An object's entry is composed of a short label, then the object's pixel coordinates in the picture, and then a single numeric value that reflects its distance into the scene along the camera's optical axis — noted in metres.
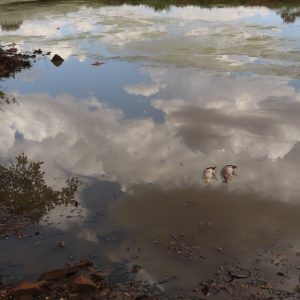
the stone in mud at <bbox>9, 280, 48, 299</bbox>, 5.78
